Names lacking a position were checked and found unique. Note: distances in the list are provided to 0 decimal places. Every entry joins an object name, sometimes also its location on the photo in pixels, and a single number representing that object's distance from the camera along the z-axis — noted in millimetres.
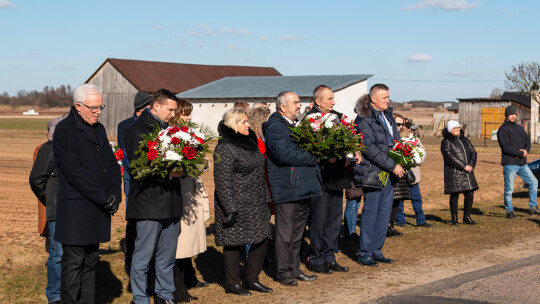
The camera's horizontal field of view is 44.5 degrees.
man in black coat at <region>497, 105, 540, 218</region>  12336
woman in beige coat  6762
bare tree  45656
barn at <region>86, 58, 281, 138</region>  51219
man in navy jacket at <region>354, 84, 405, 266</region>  8430
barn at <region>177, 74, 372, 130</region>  43062
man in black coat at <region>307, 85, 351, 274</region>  8242
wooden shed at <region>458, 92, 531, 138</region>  48812
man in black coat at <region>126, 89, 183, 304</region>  6000
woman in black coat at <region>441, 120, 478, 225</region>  11453
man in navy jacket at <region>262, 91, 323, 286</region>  7418
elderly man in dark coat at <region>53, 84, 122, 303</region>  5324
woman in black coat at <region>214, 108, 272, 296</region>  6789
